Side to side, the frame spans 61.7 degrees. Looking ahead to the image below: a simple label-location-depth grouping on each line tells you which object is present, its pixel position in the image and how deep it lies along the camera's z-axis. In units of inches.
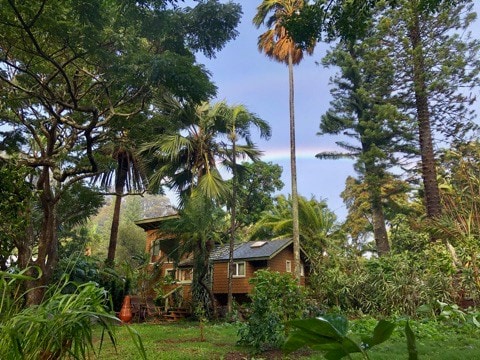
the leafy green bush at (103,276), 546.0
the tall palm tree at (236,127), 633.6
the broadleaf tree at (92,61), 285.0
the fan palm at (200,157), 553.6
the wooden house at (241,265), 706.8
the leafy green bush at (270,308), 260.4
